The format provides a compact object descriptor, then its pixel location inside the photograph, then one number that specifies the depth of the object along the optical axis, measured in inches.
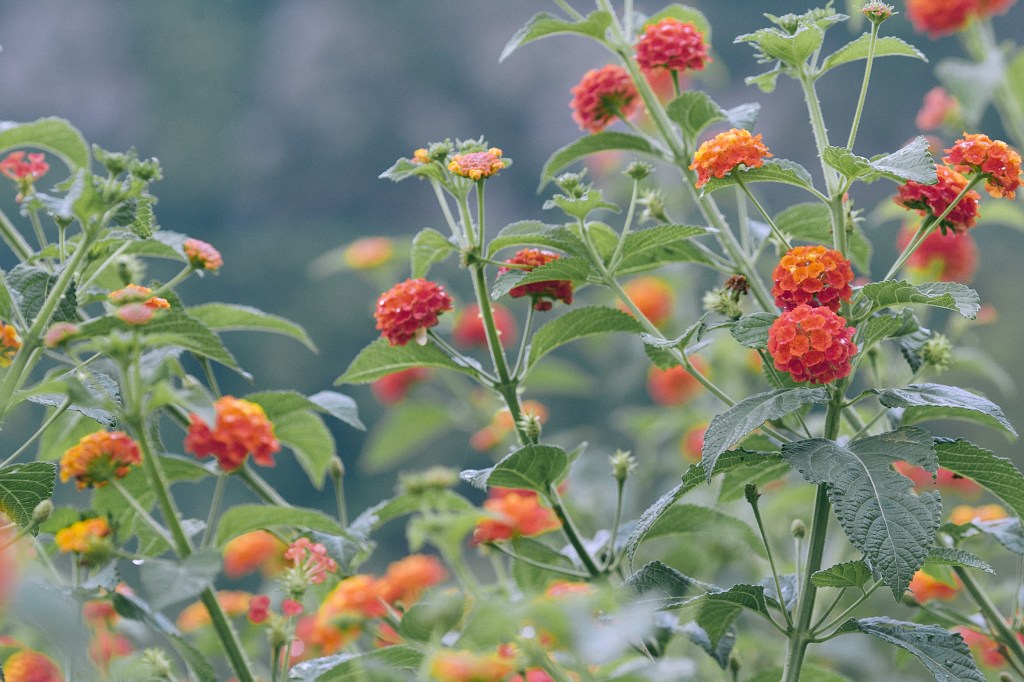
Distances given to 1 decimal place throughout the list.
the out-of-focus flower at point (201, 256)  95.7
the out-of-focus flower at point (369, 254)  116.5
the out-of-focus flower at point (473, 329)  115.5
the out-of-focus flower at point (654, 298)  121.9
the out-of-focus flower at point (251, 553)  103.7
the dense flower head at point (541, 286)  96.8
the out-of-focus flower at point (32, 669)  95.4
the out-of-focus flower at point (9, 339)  94.6
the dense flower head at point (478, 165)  95.3
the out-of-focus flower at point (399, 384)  116.0
